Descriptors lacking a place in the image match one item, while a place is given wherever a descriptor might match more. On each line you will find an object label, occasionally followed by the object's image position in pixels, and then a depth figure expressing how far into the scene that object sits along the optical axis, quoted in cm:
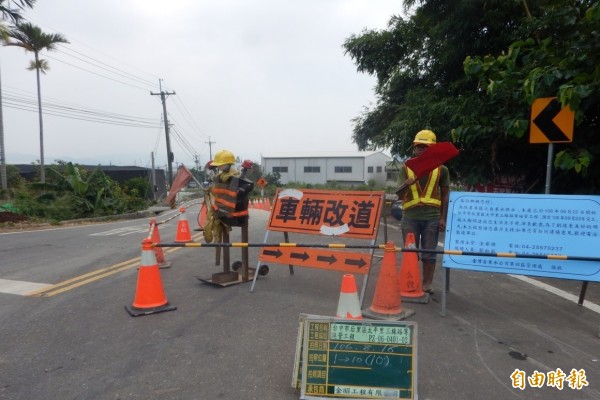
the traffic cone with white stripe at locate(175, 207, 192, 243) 994
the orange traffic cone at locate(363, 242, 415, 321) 472
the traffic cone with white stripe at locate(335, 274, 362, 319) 376
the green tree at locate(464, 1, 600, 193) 620
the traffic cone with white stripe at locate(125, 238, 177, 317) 517
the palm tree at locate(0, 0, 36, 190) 1631
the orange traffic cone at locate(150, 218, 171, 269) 761
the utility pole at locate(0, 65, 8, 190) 1950
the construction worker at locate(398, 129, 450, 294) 554
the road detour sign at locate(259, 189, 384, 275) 543
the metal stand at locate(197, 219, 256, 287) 634
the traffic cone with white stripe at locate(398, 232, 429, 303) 552
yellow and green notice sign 307
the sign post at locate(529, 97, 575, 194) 667
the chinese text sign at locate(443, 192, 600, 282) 451
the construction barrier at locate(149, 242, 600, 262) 433
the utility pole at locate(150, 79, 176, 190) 4141
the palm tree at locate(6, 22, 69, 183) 2166
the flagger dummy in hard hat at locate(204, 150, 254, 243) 627
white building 7056
